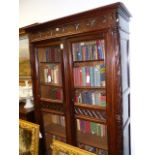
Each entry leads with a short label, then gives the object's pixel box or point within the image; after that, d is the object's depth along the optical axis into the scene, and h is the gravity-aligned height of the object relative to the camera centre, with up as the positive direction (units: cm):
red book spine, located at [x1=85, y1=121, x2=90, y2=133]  204 -63
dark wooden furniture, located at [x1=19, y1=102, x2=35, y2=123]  241 -56
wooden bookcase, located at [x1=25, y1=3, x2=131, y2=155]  158 -5
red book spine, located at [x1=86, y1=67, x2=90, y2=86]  194 -2
